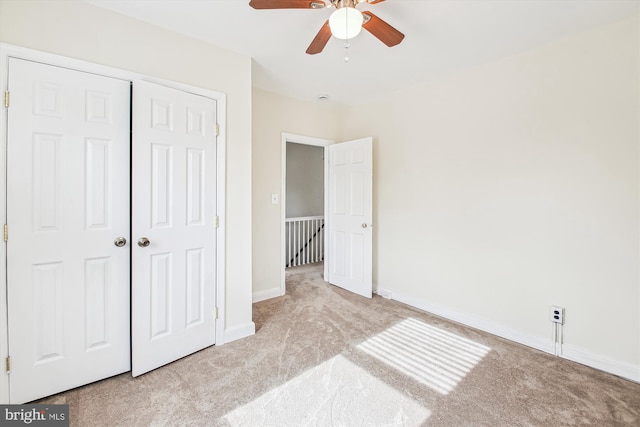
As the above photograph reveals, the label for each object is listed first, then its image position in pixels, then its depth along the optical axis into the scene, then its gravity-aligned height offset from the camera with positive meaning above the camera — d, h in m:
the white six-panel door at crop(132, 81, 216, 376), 1.94 -0.11
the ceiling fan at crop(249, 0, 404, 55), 1.47 +1.11
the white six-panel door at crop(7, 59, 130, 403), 1.62 -0.11
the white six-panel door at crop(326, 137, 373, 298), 3.52 -0.06
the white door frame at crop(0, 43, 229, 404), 1.57 +0.42
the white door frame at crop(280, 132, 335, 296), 3.59 +0.09
